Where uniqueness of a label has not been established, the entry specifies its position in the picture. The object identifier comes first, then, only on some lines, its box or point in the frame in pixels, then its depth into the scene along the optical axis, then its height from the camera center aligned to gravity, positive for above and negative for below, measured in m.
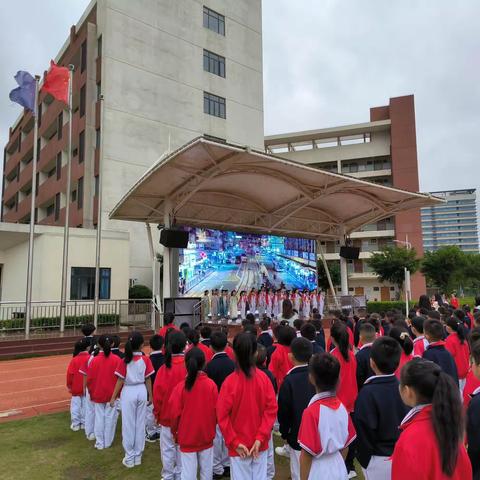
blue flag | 16.09 +7.44
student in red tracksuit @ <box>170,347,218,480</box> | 3.82 -1.24
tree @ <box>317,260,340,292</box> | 42.38 +0.87
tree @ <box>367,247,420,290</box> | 35.22 +1.59
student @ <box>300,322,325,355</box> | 5.15 -0.61
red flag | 16.87 +8.38
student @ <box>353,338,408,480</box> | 2.83 -0.93
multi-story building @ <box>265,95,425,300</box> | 48.12 +15.11
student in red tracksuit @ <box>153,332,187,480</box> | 4.47 -1.20
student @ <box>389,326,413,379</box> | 4.82 -0.72
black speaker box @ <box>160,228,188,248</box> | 16.33 +1.79
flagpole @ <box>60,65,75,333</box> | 16.05 +1.05
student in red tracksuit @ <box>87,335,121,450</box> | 5.51 -1.39
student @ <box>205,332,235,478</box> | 4.64 -0.92
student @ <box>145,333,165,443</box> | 5.53 -1.25
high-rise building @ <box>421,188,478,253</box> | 141.88 +20.86
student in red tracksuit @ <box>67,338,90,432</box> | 6.32 -1.52
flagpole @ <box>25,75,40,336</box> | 15.27 +0.89
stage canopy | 15.09 +4.13
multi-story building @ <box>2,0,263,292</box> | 25.86 +13.28
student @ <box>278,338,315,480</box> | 3.58 -0.96
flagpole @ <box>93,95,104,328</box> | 16.47 +0.21
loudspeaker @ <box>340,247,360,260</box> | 23.53 +1.66
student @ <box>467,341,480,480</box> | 2.41 -0.89
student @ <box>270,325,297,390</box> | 5.20 -1.00
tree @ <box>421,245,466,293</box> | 36.19 +1.28
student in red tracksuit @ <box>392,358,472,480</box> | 1.85 -0.73
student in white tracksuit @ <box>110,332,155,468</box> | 5.06 -1.41
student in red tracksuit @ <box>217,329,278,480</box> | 3.41 -1.09
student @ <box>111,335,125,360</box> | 5.81 -0.87
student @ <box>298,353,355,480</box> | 2.65 -0.94
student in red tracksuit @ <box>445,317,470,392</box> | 5.88 -0.93
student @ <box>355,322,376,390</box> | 4.56 -0.85
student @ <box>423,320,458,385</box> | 4.68 -0.77
